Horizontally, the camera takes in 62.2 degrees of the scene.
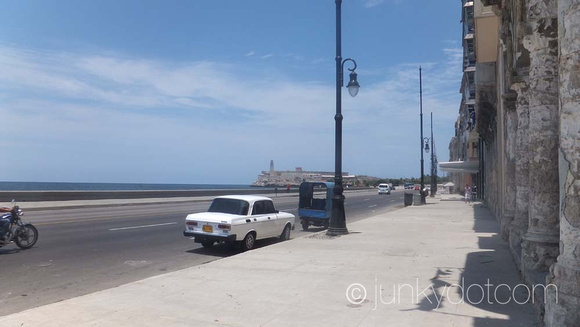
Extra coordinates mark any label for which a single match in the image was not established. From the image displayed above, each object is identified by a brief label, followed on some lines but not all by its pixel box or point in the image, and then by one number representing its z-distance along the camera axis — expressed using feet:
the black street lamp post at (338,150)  48.60
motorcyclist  38.55
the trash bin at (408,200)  122.43
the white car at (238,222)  40.40
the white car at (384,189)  231.09
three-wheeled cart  60.39
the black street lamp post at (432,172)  190.56
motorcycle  39.19
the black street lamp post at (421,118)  124.64
